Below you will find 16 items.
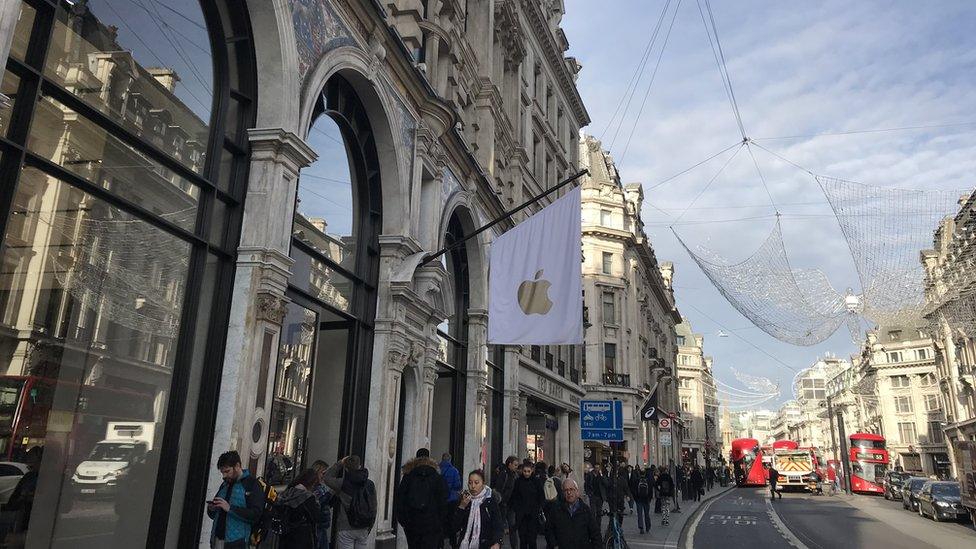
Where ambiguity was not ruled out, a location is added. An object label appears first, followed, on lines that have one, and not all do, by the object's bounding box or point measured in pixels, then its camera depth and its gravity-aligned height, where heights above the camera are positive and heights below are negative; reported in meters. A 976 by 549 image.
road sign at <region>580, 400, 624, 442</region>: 17.14 +0.87
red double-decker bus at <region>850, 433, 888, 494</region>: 48.75 -0.03
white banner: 13.22 +3.42
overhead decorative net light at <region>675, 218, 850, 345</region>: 18.12 +4.50
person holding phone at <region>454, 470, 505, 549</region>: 7.33 -0.71
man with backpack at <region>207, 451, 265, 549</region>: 6.26 -0.55
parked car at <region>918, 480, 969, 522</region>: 24.80 -1.37
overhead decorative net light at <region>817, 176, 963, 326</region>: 18.36 +4.65
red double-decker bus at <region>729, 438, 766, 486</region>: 56.19 -0.25
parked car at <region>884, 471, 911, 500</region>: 41.12 -1.21
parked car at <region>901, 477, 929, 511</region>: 30.55 -1.25
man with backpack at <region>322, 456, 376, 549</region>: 8.14 -0.66
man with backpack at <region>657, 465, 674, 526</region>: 20.89 -0.99
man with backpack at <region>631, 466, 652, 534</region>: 17.56 -1.14
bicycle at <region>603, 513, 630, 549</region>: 12.13 -1.45
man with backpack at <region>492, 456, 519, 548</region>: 12.58 -0.66
